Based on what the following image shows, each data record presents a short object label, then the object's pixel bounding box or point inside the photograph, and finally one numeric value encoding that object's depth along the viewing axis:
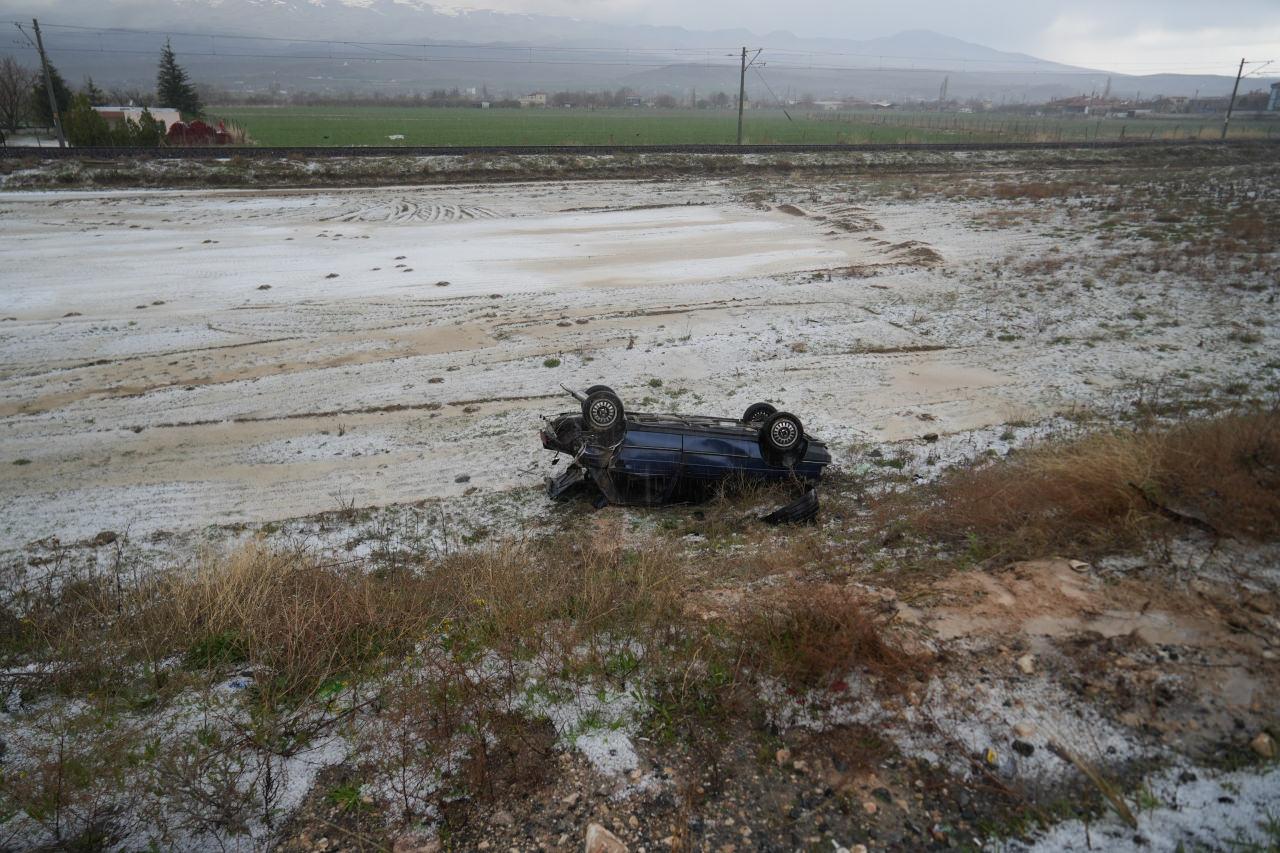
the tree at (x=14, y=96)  48.56
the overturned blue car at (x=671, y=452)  8.79
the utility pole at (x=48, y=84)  34.19
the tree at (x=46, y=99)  47.25
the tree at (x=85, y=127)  35.97
